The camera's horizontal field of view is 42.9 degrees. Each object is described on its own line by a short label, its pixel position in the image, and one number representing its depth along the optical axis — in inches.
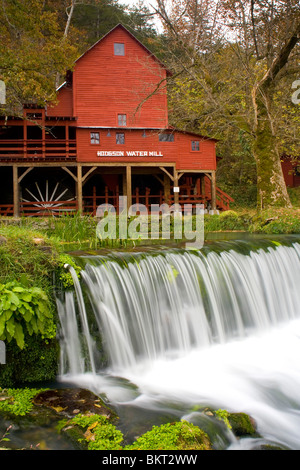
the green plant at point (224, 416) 160.9
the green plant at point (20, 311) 173.2
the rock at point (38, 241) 220.3
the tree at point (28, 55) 628.1
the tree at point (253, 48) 645.3
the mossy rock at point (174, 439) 139.7
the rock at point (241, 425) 161.4
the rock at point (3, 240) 210.1
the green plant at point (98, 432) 138.9
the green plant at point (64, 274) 220.4
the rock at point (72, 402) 159.5
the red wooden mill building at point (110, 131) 829.2
